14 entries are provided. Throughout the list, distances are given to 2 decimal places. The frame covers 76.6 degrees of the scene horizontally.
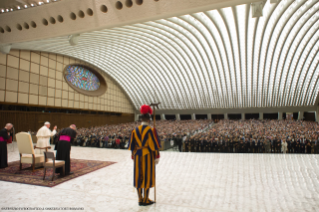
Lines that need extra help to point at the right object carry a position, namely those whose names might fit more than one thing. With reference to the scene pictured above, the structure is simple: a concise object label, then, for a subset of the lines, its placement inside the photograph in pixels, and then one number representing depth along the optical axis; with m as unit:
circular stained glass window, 27.77
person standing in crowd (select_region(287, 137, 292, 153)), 11.48
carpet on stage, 5.53
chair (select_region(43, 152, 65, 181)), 5.56
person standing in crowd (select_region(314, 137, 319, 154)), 10.92
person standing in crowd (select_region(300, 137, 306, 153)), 11.21
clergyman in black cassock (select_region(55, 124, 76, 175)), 6.22
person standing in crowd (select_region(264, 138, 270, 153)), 11.73
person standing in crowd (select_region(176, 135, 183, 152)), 14.27
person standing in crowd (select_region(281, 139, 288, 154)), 11.45
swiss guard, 4.04
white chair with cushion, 6.52
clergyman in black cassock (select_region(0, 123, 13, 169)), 7.04
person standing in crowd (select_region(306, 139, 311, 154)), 11.04
